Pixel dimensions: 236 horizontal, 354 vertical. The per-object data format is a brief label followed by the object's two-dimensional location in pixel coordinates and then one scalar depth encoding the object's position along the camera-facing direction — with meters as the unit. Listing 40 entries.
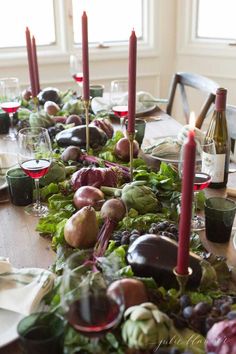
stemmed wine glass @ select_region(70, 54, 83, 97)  2.12
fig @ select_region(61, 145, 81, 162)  1.34
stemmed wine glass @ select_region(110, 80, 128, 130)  1.79
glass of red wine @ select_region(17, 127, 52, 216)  1.10
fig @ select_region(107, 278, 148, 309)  0.67
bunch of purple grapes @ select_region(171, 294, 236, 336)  0.65
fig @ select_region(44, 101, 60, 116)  1.82
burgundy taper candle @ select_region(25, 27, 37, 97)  1.69
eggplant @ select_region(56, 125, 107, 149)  1.42
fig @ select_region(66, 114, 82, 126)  1.66
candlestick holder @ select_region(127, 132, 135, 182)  1.12
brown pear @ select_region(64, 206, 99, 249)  0.90
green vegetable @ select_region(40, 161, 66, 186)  1.22
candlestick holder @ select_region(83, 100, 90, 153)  1.32
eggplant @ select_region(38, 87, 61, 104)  1.98
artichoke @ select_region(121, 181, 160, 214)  1.02
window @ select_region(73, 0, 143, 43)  3.19
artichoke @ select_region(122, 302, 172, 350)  0.59
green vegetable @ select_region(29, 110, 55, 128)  1.64
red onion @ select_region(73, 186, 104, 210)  1.05
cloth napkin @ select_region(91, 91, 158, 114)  1.80
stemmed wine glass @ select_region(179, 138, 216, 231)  1.09
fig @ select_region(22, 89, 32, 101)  2.07
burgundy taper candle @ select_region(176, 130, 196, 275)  0.60
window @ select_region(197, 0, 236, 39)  3.12
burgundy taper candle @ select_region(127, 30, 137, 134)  1.06
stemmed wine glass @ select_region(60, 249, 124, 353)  0.56
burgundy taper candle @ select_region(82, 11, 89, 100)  1.27
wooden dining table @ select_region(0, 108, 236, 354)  0.91
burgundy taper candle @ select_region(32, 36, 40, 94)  1.79
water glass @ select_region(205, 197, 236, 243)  0.96
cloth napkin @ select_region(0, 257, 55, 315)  0.73
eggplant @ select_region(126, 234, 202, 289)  0.76
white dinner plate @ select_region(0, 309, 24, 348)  0.68
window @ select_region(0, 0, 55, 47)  3.05
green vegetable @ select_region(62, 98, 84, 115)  1.82
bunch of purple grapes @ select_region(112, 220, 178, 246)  0.87
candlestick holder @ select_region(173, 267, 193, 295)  0.65
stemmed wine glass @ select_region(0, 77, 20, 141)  1.85
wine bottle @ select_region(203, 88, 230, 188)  1.20
